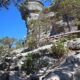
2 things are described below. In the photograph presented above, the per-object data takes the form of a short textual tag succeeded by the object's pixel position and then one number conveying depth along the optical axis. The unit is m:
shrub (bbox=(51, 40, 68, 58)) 7.50
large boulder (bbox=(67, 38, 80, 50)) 7.89
